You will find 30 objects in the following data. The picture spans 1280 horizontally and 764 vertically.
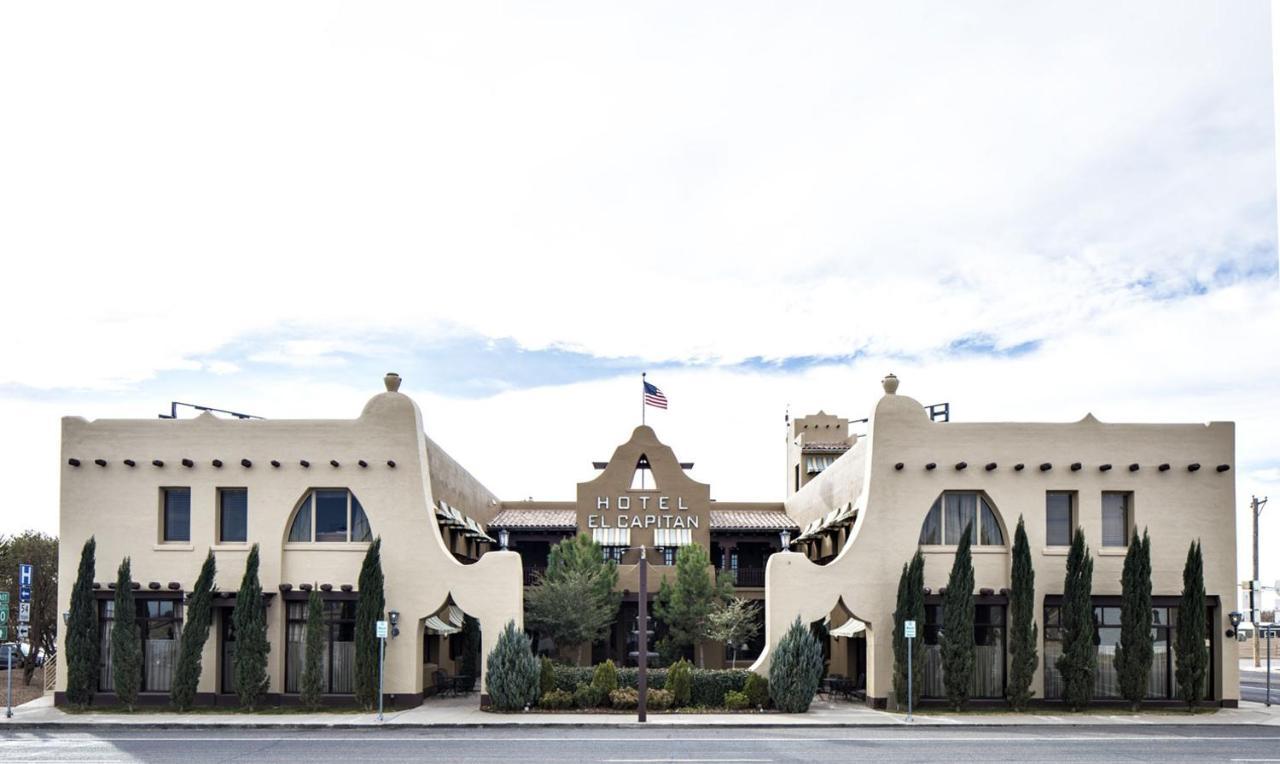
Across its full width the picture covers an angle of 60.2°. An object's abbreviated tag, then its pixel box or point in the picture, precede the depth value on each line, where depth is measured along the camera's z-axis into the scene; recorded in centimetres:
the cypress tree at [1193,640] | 3300
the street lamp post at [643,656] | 3042
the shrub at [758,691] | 3288
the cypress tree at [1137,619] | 3297
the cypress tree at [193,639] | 3247
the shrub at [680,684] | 3297
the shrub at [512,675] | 3219
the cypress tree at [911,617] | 3269
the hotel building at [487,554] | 3400
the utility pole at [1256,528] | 6110
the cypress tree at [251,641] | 3241
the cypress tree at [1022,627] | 3269
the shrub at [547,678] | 3303
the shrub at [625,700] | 3231
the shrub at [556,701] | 3257
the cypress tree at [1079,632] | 3281
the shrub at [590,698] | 3266
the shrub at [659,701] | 3259
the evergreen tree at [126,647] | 3256
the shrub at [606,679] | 3281
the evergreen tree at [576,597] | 4075
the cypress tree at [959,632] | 3262
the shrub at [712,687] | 3328
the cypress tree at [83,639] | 3297
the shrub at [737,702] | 3284
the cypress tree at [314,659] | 3262
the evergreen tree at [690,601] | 4228
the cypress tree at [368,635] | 3284
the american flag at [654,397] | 4406
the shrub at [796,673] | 3225
